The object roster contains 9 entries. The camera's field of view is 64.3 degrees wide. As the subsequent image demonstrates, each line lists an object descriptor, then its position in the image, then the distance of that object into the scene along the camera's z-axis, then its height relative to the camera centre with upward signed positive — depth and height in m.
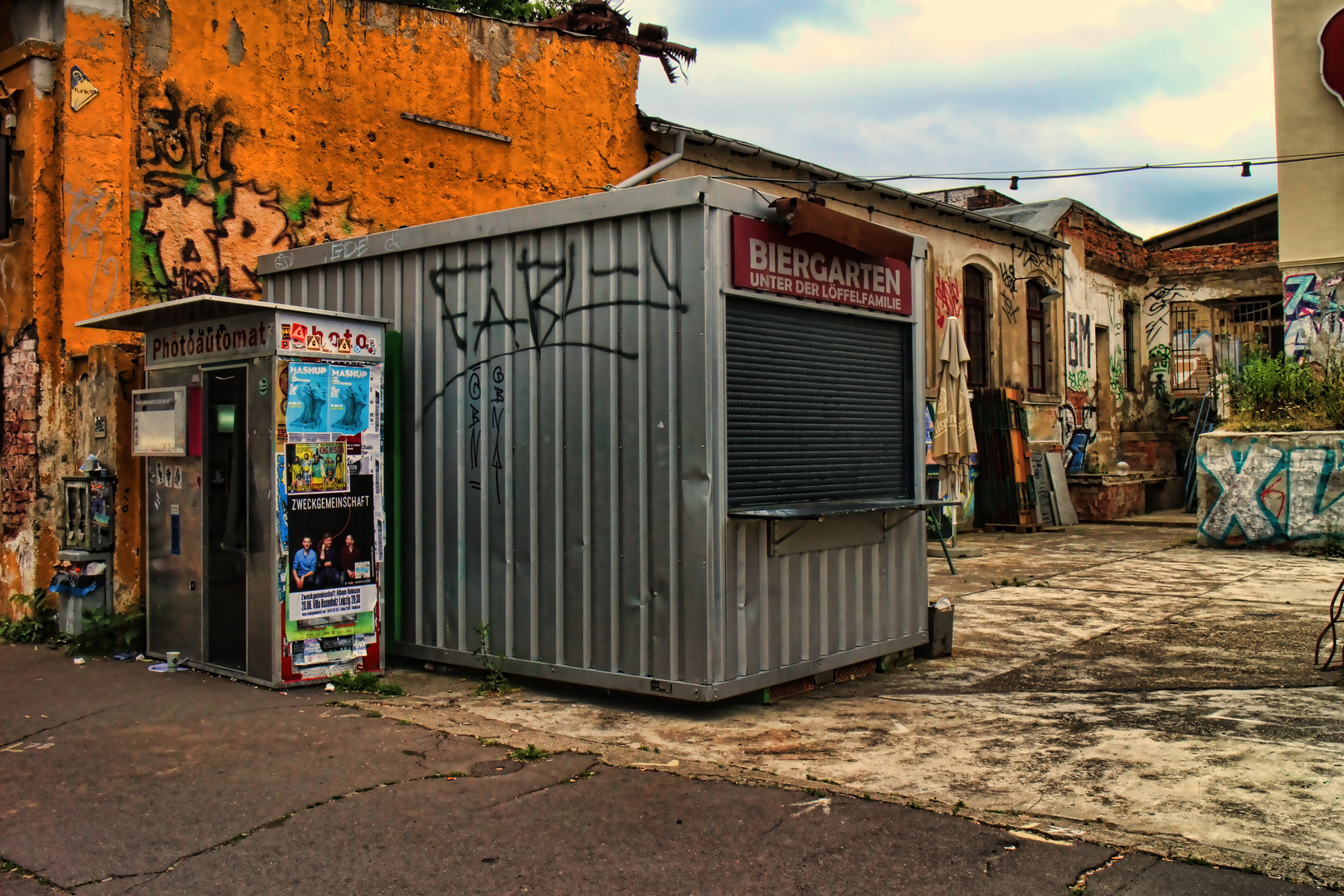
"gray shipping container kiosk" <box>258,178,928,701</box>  5.78 +0.16
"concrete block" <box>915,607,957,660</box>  7.38 -1.22
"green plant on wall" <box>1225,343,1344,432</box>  14.17 +0.76
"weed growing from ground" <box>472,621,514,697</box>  6.49 -1.25
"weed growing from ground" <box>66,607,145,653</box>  7.57 -1.13
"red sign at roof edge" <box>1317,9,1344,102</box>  17.00 +6.36
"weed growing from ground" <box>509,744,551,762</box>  5.00 -1.35
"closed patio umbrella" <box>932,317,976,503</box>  12.41 +0.51
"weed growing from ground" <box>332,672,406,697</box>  6.41 -1.31
